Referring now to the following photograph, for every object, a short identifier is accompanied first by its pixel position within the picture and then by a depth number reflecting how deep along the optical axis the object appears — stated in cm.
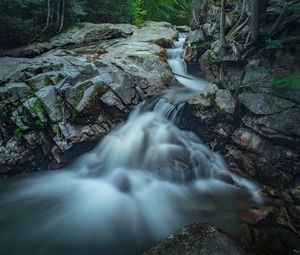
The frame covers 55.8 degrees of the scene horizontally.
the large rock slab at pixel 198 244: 430
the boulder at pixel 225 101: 848
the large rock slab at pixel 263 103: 742
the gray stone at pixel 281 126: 706
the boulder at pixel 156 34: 1442
